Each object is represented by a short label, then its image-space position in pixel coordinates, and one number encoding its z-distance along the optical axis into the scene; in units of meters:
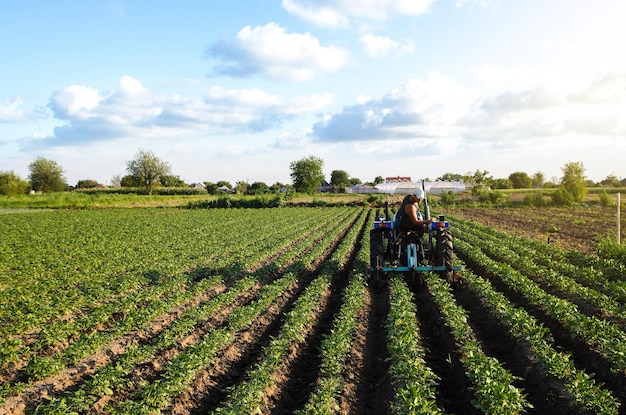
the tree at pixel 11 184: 76.69
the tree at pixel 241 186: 109.01
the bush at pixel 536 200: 50.03
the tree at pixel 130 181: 91.19
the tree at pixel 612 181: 77.19
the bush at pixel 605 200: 46.22
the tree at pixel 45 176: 93.00
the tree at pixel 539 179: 100.26
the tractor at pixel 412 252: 11.46
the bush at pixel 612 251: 15.02
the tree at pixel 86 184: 125.69
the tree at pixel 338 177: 151.12
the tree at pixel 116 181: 126.10
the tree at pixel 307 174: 96.25
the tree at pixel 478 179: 74.56
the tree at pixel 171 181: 94.21
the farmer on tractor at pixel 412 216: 11.02
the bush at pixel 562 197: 49.09
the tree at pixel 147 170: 88.75
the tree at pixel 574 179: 49.89
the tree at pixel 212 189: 90.60
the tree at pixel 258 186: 113.44
